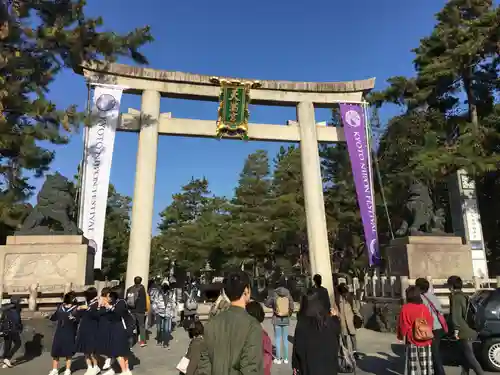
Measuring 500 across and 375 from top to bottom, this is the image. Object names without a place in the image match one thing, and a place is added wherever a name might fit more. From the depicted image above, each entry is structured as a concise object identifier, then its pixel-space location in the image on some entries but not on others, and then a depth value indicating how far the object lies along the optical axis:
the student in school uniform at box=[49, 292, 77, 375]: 5.66
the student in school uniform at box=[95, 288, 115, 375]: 5.48
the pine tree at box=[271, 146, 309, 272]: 20.94
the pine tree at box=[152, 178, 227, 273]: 26.95
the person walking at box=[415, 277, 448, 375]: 4.07
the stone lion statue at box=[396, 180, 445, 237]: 10.67
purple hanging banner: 13.03
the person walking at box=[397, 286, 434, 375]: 3.89
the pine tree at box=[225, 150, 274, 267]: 22.33
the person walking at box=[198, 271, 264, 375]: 2.10
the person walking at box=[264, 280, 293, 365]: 5.99
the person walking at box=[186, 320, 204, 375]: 3.18
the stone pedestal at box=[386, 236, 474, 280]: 10.08
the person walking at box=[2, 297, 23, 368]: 6.33
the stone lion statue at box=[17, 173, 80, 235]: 9.50
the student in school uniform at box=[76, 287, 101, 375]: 5.55
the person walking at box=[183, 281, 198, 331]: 7.86
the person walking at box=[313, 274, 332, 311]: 4.40
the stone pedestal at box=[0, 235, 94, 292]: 9.08
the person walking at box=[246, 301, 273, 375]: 2.93
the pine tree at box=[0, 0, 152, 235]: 8.64
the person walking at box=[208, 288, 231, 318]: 4.77
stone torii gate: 12.34
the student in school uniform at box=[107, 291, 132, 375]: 5.39
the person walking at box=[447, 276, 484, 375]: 4.48
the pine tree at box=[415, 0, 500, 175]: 12.40
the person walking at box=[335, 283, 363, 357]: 5.61
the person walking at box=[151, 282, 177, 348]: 7.97
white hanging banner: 11.55
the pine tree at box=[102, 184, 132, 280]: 26.70
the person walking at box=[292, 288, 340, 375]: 2.86
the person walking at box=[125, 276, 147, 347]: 7.40
